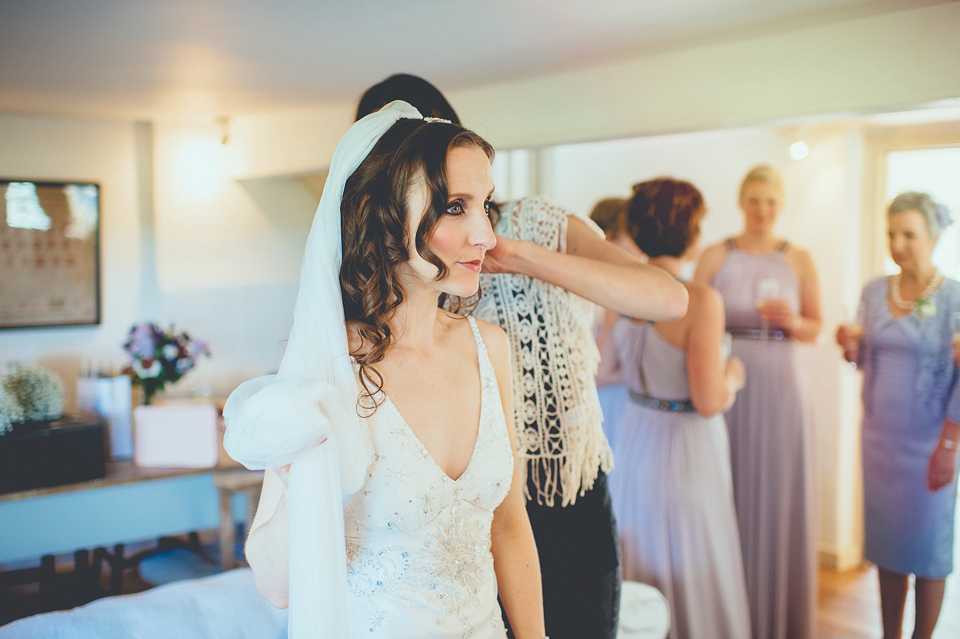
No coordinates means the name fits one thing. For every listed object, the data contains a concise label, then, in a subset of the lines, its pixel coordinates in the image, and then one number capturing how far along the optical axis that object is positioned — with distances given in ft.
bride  3.82
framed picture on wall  12.98
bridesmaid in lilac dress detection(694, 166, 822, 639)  10.23
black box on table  10.09
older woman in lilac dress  8.78
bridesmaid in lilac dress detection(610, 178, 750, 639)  8.72
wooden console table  10.25
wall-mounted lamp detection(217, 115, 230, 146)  14.74
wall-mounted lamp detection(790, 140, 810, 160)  11.86
